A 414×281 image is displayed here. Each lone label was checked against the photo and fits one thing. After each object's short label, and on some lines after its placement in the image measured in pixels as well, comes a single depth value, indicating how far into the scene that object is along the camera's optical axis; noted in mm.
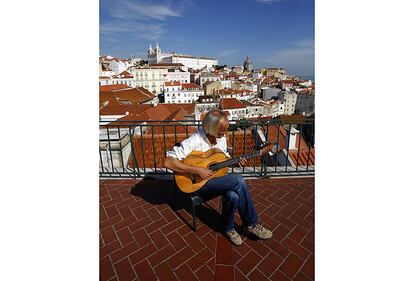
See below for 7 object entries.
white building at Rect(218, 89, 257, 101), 56094
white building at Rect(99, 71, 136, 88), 60938
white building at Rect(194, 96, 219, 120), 43344
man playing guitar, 2329
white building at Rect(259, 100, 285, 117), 48781
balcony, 2193
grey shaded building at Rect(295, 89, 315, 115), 60072
